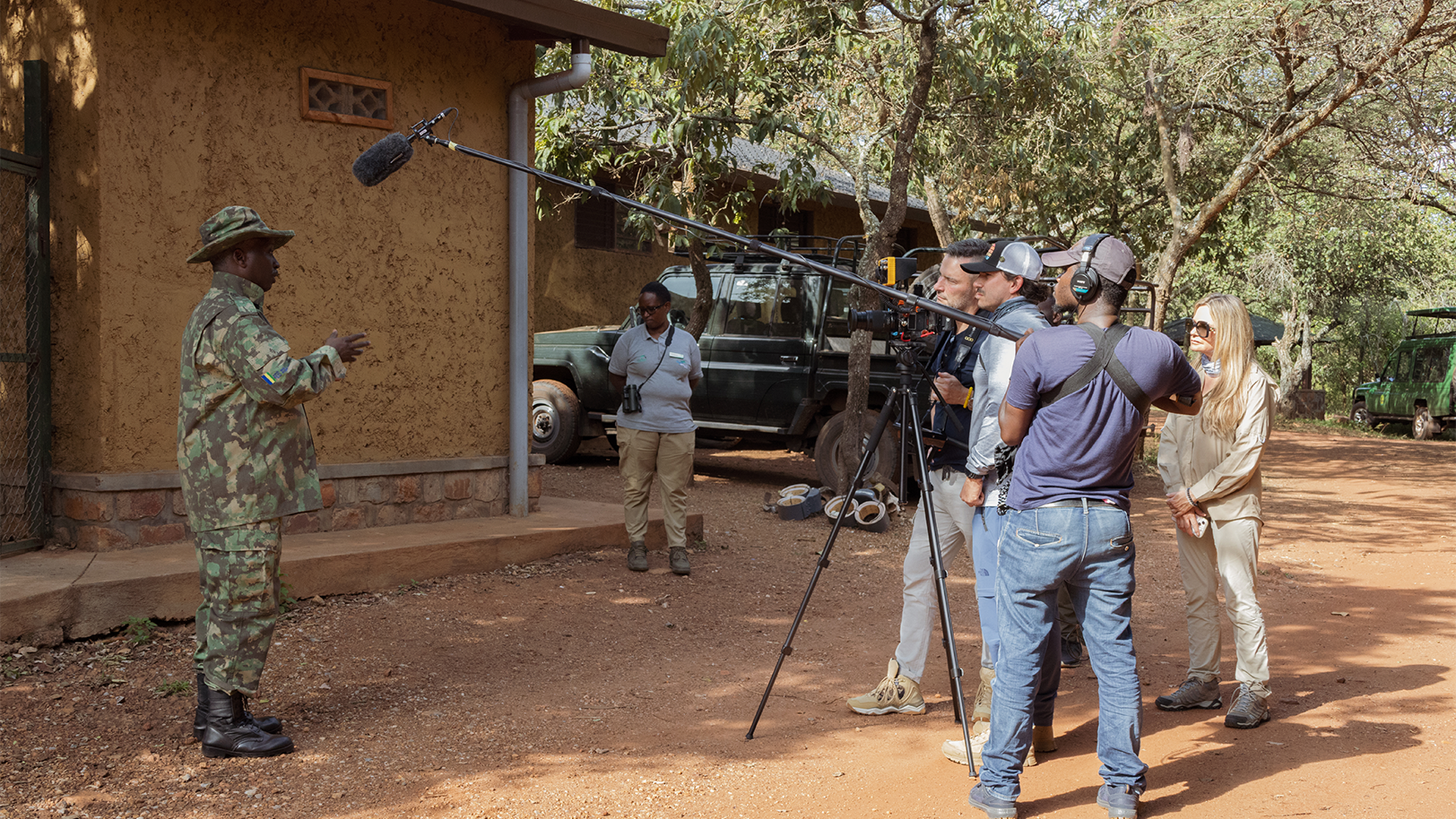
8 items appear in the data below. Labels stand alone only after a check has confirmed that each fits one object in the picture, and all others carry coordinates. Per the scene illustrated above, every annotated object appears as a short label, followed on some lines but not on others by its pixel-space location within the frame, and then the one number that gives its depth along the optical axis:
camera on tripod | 4.23
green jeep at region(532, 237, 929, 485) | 10.35
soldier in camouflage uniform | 3.96
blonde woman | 4.62
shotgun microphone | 4.01
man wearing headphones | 3.49
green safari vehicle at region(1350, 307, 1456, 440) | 20.86
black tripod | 4.14
